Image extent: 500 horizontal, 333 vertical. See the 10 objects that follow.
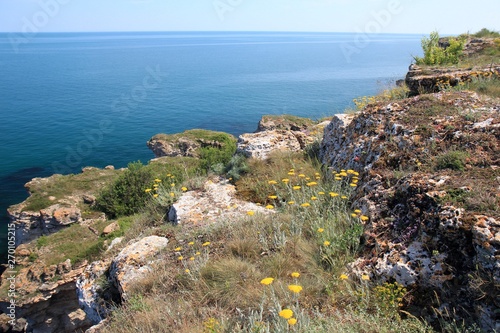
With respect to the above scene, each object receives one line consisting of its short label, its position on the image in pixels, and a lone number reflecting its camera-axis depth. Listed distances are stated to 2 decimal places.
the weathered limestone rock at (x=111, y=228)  15.52
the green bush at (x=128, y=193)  19.06
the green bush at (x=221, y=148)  17.81
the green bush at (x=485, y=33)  17.77
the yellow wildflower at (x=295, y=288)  3.54
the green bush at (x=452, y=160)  4.91
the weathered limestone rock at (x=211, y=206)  7.69
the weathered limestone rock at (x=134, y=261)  6.37
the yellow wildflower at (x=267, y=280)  3.80
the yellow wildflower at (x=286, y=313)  3.19
